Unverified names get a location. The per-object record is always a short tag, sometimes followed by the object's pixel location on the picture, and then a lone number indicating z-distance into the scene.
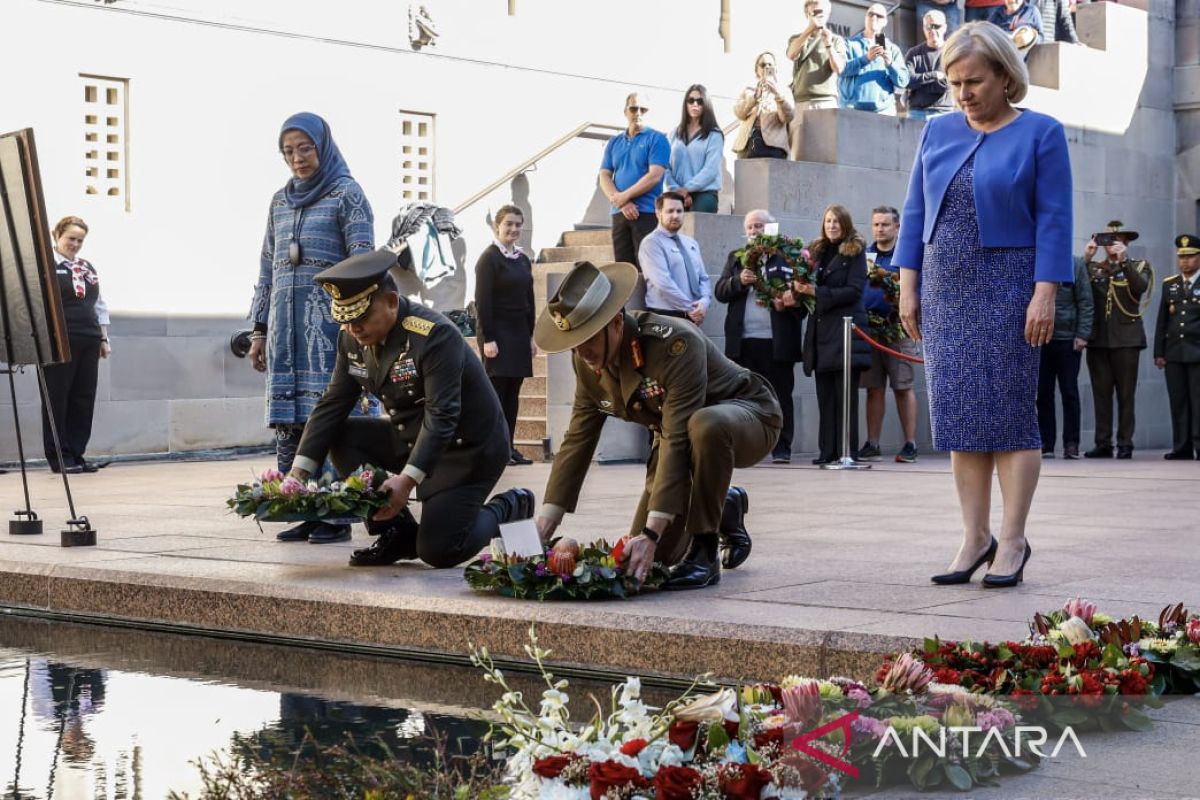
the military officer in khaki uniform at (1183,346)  17.33
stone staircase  16.98
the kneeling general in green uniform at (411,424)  7.64
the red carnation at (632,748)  3.62
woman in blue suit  6.87
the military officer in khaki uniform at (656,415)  6.74
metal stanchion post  15.45
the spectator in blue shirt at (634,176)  16.25
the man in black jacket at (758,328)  15.80
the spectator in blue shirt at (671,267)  15.34
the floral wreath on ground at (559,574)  6.81
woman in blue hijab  9.48
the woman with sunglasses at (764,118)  17.97
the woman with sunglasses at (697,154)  16.55
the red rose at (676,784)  3.52
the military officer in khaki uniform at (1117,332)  17.81
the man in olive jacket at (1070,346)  17.48
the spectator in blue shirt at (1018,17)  21.00
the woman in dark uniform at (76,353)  15.38
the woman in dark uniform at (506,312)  15.42
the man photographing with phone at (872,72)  18.89
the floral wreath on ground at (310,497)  7.51
